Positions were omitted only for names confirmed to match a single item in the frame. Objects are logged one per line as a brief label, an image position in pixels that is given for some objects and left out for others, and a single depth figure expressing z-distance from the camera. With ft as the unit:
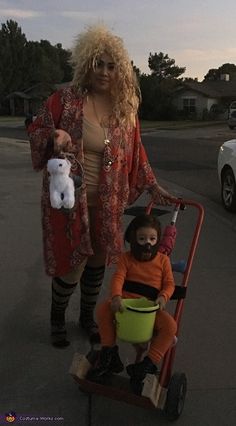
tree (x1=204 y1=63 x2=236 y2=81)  331.73
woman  10.84
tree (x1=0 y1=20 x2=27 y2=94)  282.56
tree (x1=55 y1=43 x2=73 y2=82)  255.15
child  9.18
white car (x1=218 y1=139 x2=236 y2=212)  27.99
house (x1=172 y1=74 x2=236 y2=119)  209.15
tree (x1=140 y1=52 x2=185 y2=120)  202.08
